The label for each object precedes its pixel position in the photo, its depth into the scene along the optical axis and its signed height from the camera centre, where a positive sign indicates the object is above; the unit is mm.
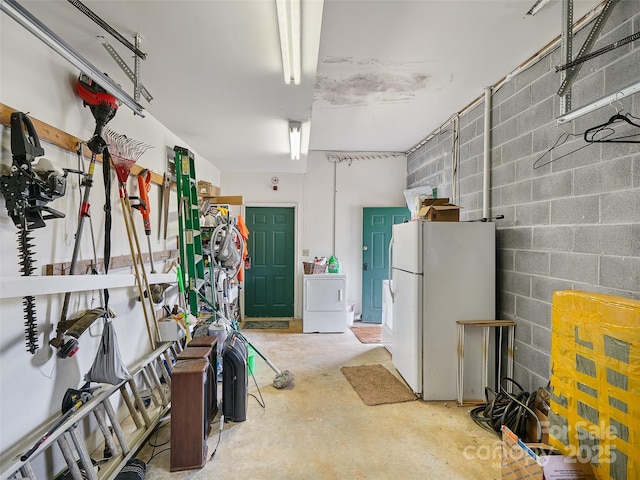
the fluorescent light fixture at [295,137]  3184 +1048
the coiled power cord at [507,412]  2377 -1319
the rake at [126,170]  2275 +472
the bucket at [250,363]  3407 -1287
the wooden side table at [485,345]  2891 -934
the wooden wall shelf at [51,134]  1504 +541
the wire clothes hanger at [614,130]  1771 +635
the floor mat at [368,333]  4785 -1444
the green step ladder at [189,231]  3213 +61
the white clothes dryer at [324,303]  5148 -1001
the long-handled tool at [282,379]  3225 -1370
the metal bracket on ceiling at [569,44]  1855 +1129
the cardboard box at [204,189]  4483 +666
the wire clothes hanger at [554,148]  2256 +627
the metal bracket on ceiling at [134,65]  1883 +1040
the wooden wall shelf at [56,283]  1397 -233
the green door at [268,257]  5871 -338
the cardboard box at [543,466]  1701 -1177
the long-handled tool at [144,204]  2725 +266
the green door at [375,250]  5746 -200
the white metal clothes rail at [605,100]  1470 +662
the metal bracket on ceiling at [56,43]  1145 +779
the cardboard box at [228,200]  4645 +518
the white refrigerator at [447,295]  3004 -505
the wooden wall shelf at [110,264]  1797 -180
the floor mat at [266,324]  5348 -1428
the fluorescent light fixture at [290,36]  1506 +1039
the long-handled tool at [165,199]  3318 +375
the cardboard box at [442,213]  3131 +241
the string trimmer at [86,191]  1769 +261
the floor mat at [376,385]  3044 -1446
